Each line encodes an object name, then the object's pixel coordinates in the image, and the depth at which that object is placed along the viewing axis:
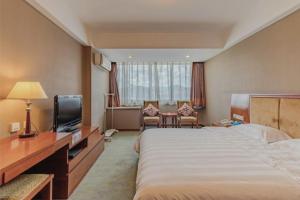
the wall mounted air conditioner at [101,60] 3.46
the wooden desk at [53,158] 0.97
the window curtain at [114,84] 4.85
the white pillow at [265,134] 1.84
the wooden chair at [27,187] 1.01
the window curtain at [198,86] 4.91
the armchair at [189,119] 4.14
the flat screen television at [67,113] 1.95
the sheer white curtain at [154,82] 4.98
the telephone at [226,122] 2.96
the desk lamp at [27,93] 1.46
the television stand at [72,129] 2.15
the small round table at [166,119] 4.42
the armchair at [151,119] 4.18
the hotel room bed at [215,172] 0.91
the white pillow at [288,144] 1.49
